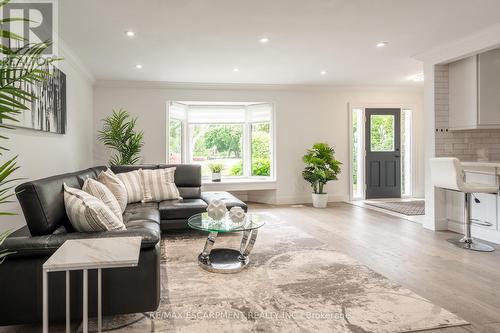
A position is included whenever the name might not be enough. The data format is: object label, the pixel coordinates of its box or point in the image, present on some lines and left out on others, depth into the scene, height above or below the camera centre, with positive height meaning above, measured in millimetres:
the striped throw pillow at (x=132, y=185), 4170 -236
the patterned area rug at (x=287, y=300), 2004 -955
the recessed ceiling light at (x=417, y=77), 5805 +1612
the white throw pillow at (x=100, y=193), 2711 -216
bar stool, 3516 -227
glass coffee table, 2832 -751
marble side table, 1439 -416
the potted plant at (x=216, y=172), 6496 -111
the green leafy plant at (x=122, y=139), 5332 +474
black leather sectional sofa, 1817 -615
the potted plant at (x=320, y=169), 6203 -62
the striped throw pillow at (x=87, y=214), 2180 -318
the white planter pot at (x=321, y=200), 6207 -650
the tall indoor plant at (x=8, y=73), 1192 +389
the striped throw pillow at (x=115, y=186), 3467 -207
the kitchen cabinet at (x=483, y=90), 4074 +943
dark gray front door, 7023 +270
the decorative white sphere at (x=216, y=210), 3023 -408
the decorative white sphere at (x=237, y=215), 2971 -444
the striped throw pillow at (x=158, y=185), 4340 -254
